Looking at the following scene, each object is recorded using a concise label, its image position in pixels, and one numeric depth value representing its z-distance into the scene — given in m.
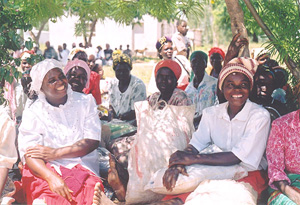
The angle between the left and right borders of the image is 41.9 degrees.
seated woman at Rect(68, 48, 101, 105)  6.25
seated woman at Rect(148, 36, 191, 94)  6.69
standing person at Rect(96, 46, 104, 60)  21.28
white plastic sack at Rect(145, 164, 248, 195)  3.40
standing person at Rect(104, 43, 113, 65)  21.52
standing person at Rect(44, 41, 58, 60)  19.43
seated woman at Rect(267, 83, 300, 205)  3.32
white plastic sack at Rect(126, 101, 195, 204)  3.89
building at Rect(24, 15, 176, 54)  25.73
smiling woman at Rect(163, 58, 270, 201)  3.47
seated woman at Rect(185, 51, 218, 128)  5.14
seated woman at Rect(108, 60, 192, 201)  4.38
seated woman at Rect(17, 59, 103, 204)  3.46
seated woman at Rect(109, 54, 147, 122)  5.47
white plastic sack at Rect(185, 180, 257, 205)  3.11
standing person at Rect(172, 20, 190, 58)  10.17
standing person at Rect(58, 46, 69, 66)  20.78
